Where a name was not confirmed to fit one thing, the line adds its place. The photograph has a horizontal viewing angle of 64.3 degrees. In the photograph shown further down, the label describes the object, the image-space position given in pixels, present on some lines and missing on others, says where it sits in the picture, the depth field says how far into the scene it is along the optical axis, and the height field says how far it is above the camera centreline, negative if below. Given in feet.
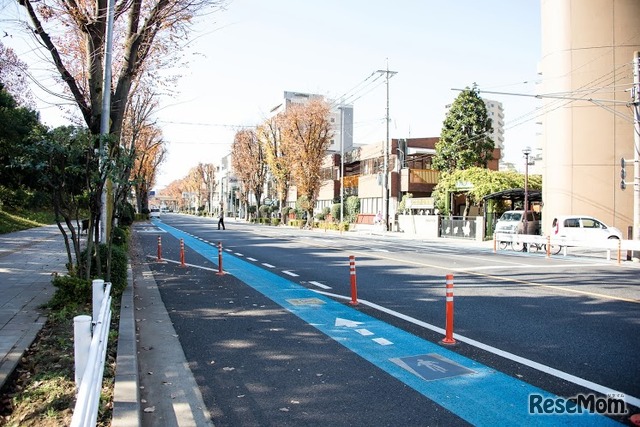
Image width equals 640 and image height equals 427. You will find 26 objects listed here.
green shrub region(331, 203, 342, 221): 191.11 -1.01
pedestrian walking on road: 134.92 -2.10
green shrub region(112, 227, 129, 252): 47.54 -2.82
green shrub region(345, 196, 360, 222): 185.57 +0.49
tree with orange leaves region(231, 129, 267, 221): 221.87 +21.59
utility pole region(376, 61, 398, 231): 133.69 +8.03
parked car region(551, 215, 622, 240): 78.33 -2.99
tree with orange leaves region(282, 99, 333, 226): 168.86 +23.17
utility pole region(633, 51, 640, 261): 67.72 +9.68
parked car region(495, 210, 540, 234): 91.66 -2.62
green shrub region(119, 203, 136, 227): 93.86 -1.61
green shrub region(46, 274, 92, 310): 27.20 -4.49
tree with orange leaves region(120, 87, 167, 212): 65.49 +14.68
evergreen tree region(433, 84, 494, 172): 144.56 +21.05
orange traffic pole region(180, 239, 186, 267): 52.82 -5.27
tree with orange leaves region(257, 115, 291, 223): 190.90 +21.86
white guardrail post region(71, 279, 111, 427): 8.44 -3.30
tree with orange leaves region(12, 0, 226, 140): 35.47 +12.98
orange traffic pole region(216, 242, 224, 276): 46.03 -5.47
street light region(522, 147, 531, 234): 90.07 +5.66
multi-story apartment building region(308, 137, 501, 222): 159.84 +12.60
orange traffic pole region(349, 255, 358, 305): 31.24 -4.72
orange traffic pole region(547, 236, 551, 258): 70.42 -5.16
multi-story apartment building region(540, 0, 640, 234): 90.74 +18.13
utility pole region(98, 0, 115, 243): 34.12 +7.62
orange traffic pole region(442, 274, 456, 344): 22.31 -4.77
